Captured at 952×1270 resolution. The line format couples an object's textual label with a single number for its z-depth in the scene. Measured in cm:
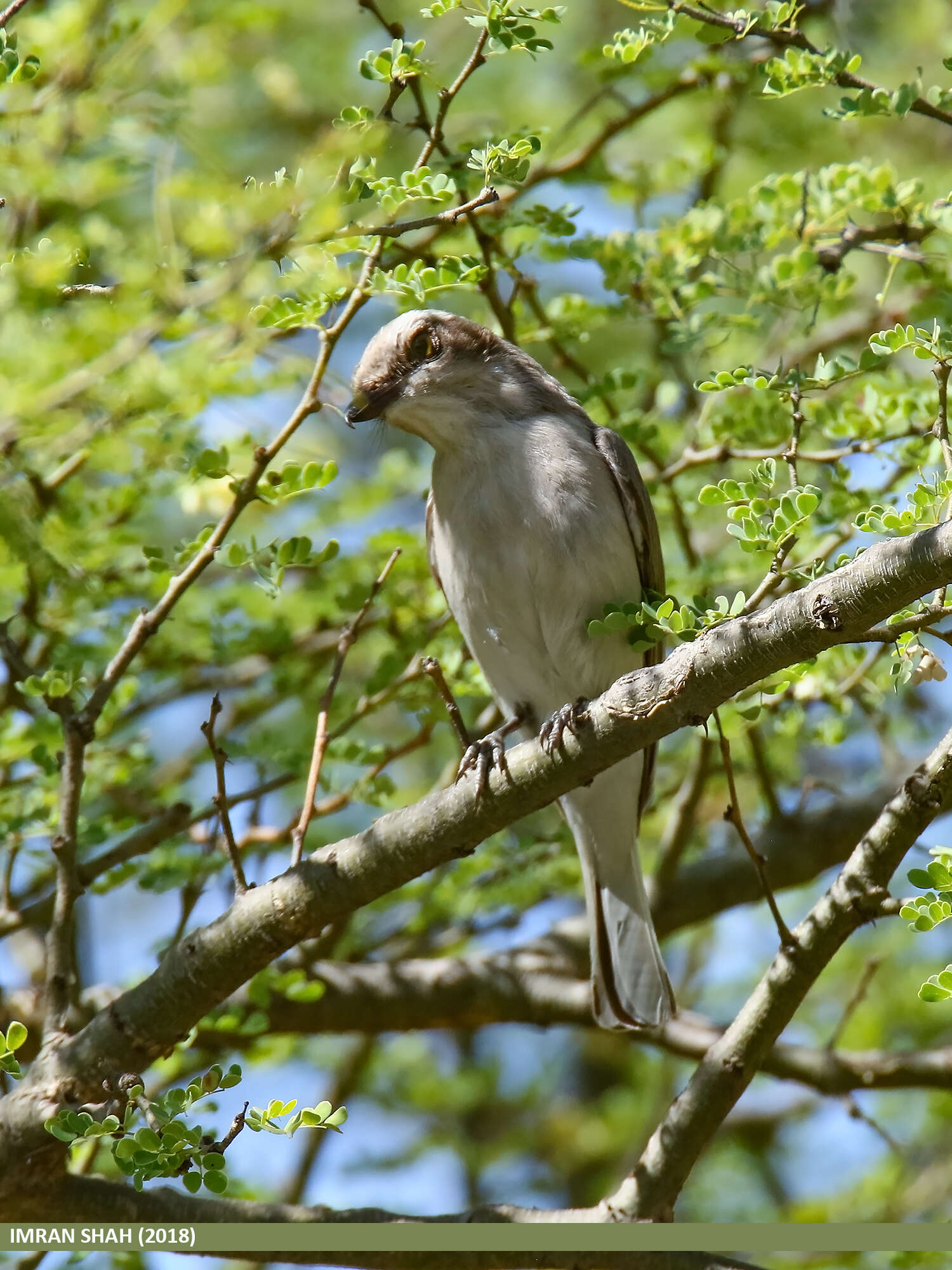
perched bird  920
